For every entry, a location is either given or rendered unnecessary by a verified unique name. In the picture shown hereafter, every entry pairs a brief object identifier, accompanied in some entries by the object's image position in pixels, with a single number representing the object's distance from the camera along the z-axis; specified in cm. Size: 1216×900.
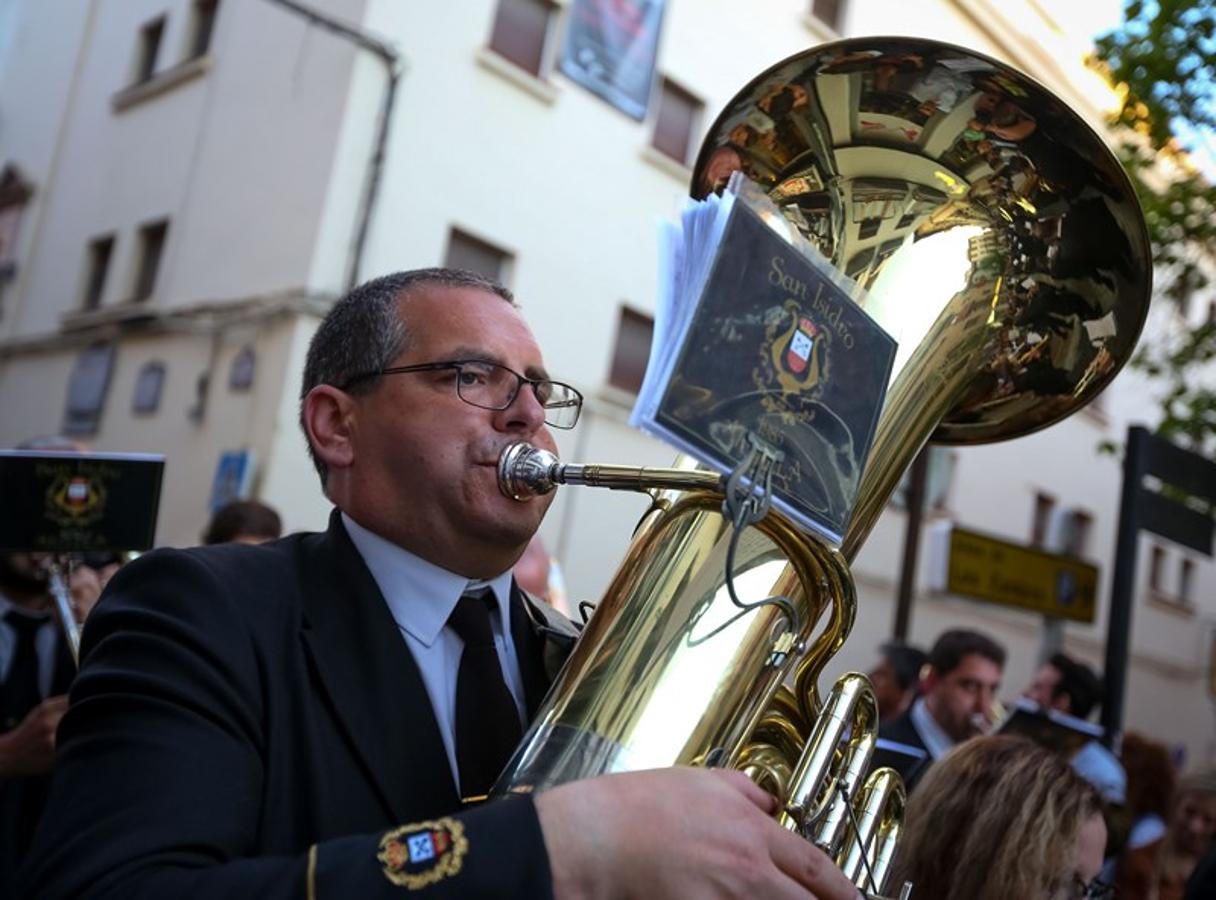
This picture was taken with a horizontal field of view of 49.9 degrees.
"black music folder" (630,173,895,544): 120
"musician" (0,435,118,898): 295
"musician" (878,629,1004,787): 493
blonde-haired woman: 237
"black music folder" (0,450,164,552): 266
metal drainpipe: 1073
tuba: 152
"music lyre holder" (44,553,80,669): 288
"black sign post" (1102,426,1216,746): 489
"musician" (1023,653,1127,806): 578
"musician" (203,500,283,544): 421
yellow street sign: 665
